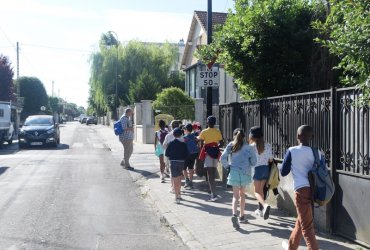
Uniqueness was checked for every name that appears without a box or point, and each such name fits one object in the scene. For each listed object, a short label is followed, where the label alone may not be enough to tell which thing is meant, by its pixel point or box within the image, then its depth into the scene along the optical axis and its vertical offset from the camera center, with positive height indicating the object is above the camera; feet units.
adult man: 52.37 -1.65
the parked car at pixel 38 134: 83.27 -2.02
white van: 84.89 -0.21
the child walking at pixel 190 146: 37.65 -1.89
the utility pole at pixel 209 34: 43.55 +7.45
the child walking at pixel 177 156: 32.83 -2.28
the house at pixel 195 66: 101.19 +13.81
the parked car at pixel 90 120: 282.91 +0.72
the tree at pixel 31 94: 269.23 +14.72
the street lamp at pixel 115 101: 164.55 +6.57
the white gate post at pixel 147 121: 93.25 +0.00
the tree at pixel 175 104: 85.56 +3.02
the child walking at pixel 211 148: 32.96 -1.83
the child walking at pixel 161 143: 42.91 -1.88
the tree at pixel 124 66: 155.43 +17.44
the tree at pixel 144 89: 127.17 +8.06
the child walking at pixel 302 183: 18.94 -2.38
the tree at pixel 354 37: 14.61 +2.44
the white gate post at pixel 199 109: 77.41 +1.80
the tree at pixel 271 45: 37.22 +5.62
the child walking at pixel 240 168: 26.37 -2.47
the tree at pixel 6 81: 172.55 +13.92
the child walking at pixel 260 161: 27.14 -2.19
